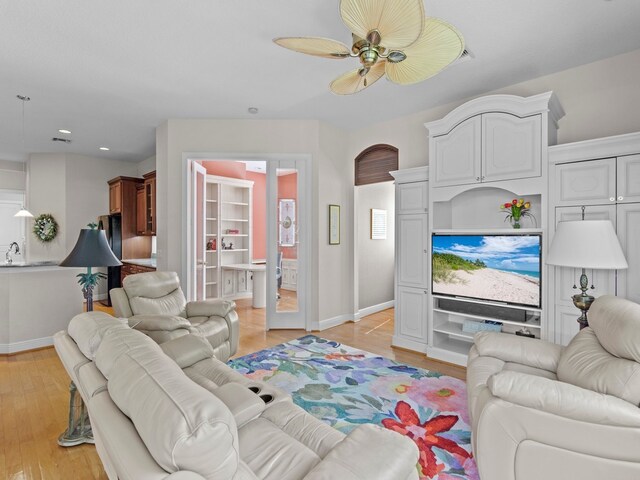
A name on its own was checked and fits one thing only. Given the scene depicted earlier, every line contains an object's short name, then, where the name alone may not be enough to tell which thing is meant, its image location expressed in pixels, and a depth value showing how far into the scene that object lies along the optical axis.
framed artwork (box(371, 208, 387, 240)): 5.80
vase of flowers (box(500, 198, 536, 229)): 3.35
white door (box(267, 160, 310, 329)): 4.80
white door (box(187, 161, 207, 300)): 4.75
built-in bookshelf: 6.28
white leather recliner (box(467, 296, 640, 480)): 1.41
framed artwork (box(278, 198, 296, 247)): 4.86
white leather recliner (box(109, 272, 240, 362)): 3.26
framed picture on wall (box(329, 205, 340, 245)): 4.94
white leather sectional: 0.86
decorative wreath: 6.35
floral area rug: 2.12
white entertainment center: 3.10
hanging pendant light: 3.90
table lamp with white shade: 2.42
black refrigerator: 6.34
